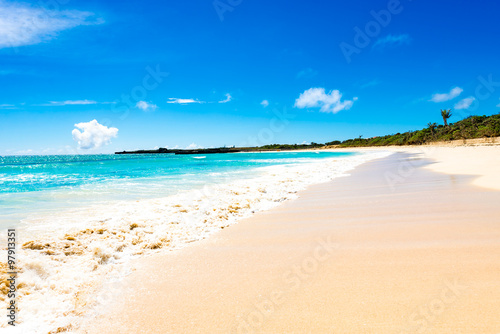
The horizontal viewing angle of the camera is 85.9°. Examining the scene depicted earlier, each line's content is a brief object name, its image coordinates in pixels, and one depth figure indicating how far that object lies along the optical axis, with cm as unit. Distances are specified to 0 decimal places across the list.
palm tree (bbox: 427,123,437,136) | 8482
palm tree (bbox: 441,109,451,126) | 8325
